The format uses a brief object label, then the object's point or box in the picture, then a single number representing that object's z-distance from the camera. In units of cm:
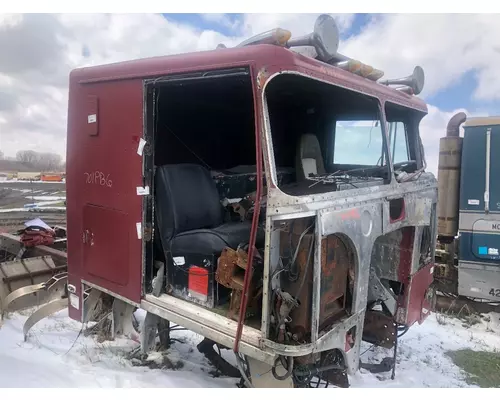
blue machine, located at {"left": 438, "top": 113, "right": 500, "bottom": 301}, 554
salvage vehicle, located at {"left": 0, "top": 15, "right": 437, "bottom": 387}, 249
